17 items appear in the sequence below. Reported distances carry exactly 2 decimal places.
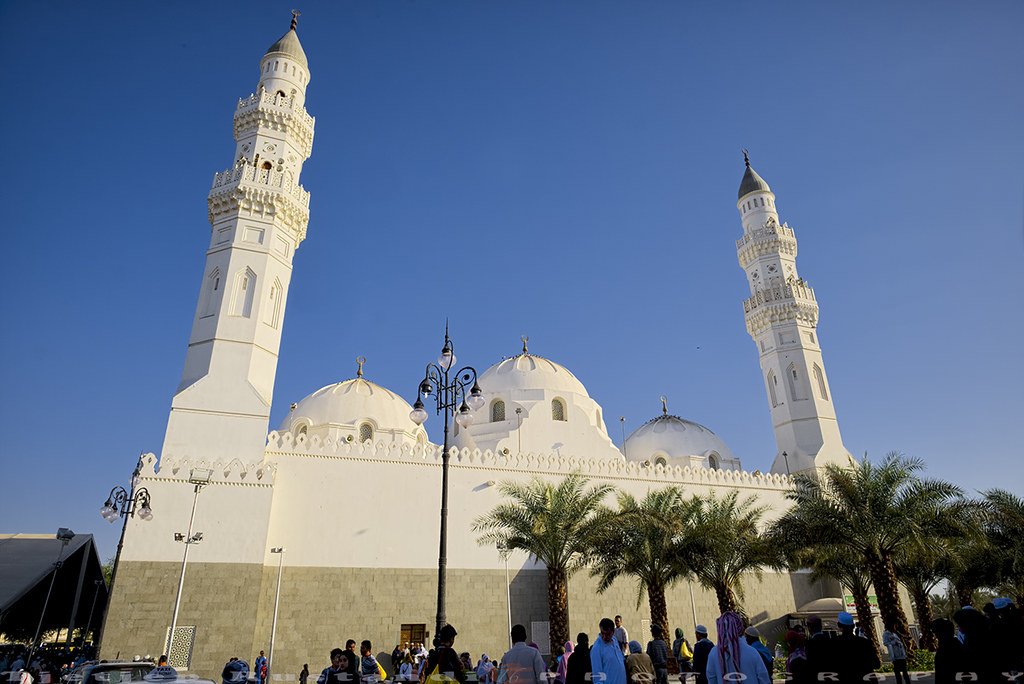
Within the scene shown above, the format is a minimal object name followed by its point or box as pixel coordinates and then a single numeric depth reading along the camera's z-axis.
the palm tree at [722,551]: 17.33
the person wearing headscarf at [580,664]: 5.82
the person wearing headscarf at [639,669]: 7.22
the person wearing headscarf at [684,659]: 12.41
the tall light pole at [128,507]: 14.42
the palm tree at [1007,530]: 18.39
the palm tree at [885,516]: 16.02
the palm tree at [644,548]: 16.92
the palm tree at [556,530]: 16.39
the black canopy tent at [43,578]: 21.72
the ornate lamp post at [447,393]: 11.38
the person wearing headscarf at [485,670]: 9.92
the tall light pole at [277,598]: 16.03
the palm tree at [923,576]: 18.33
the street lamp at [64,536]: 18.11
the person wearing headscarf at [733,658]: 4.96
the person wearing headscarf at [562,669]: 9.00
